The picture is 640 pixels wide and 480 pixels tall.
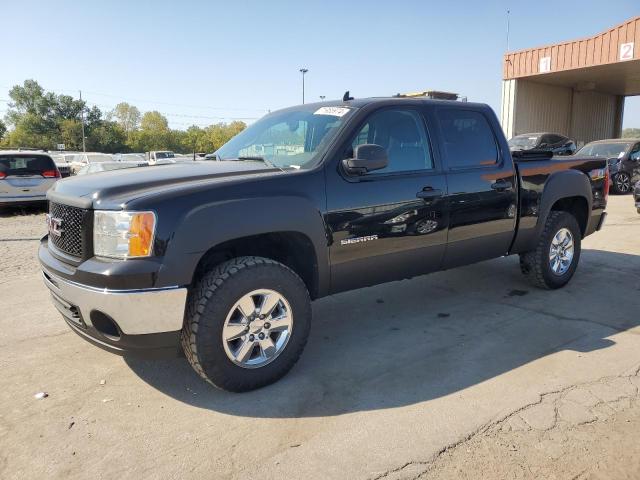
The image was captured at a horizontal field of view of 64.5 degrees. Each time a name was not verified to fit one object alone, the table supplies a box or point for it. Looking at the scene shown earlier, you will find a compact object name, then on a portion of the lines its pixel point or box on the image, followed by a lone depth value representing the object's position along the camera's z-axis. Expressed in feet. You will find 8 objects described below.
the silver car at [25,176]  38.73
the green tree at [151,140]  275.59
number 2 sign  64.44
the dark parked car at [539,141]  55.31
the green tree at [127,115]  375.45
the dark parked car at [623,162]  48.52
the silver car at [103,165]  51.98
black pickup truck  9.34
